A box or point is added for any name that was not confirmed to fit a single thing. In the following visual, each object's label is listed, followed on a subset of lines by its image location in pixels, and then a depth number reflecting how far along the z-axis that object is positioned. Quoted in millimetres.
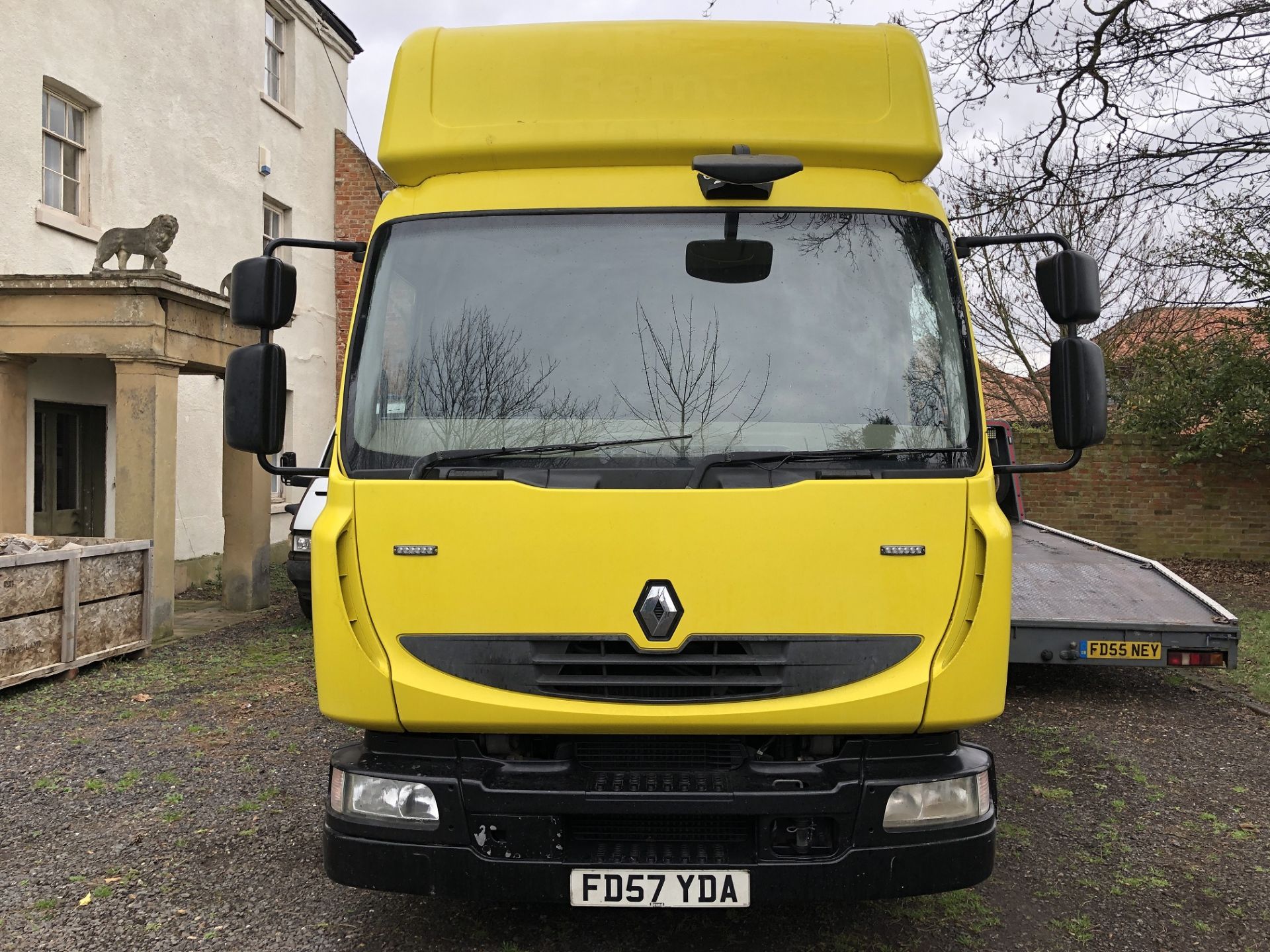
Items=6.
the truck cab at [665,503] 2844
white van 9297
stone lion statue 9047
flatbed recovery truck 6500
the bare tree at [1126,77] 9141
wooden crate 6723
